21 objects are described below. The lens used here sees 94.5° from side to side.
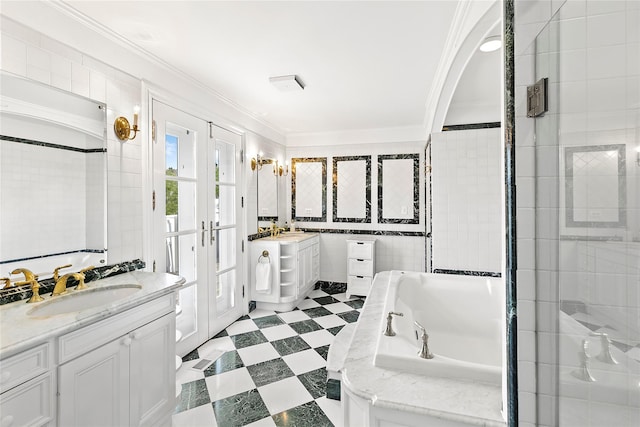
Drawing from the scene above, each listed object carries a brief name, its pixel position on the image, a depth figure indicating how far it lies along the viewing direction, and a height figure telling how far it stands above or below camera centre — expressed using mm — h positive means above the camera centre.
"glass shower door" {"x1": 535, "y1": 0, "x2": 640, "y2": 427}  711 -11
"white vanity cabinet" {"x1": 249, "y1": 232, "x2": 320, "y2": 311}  3700 -745
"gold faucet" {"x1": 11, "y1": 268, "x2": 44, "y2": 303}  1414 -339
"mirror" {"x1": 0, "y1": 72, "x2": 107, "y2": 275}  1449 +205
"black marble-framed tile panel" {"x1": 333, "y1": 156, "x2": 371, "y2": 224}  4637 +364
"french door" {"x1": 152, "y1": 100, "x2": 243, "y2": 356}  2396 -45
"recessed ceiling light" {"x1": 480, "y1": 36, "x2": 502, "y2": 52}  1854 +1101
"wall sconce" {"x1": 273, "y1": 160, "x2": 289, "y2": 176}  4528 +680
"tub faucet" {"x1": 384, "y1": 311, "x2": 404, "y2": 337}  1563 -633
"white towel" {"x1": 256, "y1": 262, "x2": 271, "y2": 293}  3627 -801
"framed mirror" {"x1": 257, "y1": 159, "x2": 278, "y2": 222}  4070 +273
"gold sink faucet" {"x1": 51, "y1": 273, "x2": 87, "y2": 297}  1508 -364
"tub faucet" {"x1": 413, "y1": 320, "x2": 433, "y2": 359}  1326 -632
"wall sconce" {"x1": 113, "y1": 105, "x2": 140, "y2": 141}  1959 +566
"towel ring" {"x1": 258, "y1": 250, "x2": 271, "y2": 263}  3701 -525
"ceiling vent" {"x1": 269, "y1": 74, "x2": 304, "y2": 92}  2600 +1165
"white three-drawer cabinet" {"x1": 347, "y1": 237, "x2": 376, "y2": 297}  4285 -783
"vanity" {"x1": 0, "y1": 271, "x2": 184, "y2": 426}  1054 -616
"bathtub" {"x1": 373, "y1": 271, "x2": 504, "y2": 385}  2361 -842
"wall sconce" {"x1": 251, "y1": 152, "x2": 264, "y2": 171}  3789 +666
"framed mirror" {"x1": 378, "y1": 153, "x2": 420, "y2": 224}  4426 +352
